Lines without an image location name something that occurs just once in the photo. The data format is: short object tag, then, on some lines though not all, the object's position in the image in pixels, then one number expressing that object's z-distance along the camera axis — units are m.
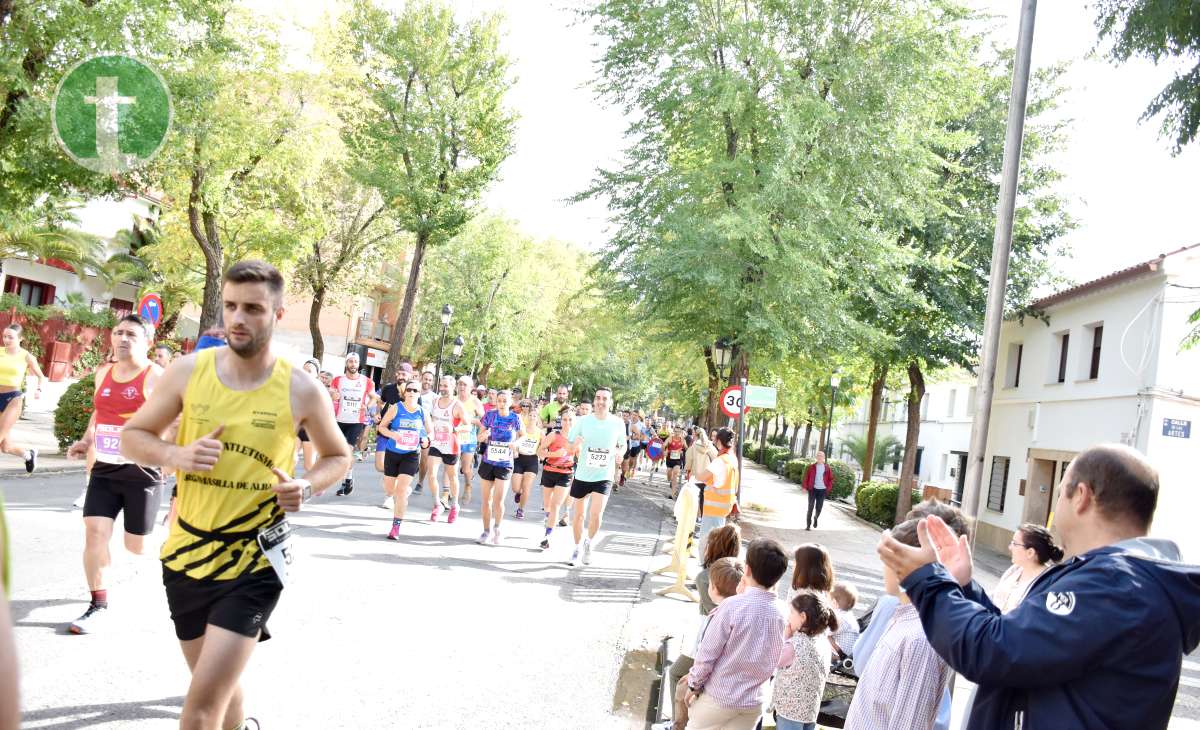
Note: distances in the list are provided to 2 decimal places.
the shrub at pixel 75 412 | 13.72
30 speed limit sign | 18.02
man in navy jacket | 2.14
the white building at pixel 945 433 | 43.01
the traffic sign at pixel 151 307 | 15.99
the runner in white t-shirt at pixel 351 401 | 14.97
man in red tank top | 6.03
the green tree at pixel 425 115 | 28.42
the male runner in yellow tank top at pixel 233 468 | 3.46
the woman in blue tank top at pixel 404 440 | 11.31
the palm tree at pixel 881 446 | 46.12
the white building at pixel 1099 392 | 18.66
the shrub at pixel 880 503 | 27.23
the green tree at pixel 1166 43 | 7.96
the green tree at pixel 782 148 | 18.88
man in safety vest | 10.50
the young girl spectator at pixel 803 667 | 4.61
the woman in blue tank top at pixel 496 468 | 11.74
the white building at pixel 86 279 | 35.78
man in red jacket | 22.02
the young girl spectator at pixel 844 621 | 5.17
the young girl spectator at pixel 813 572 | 5.04
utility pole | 8.02
